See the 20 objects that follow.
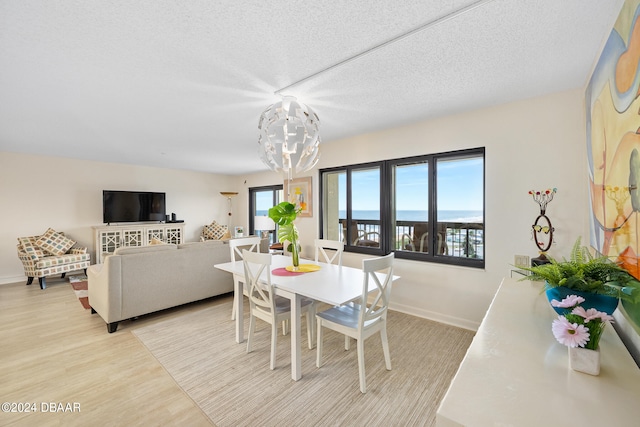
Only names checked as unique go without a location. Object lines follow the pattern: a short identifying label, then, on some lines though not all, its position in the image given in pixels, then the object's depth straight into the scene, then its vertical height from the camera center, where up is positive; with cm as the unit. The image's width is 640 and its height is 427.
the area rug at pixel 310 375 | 169 -133
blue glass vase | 96 -35
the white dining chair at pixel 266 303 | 212 -85
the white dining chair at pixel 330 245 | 301 -40
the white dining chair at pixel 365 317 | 188 -87
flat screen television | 555 +14
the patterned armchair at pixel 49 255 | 429 -77
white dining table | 186 -60
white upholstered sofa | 282 -82
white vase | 85 -51
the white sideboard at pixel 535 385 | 69 -55
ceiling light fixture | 224 +67
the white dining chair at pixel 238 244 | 264 -43
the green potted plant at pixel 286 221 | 246 -9
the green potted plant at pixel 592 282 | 98 -29
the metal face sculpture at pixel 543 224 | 238 -13
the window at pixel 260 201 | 666 +27
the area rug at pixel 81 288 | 372 -128
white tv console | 529 -51
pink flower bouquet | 85 -40
